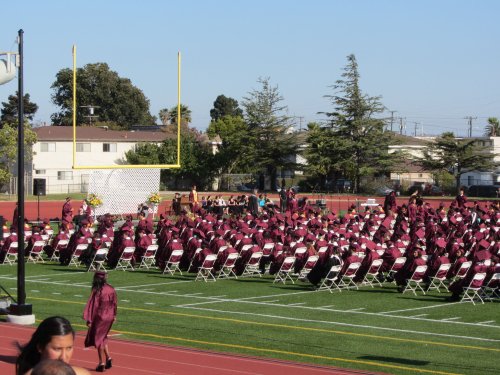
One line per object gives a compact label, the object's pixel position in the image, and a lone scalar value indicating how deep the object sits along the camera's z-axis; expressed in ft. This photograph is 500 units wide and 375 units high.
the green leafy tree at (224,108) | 497.79
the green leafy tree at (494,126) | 397.39
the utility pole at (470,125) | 430.04
